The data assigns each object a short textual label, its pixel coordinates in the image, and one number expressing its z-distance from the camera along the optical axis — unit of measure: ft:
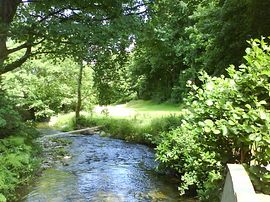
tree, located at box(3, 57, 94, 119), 71.97
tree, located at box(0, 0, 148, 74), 27.68
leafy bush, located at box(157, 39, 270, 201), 11.45
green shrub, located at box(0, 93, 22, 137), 28.25
